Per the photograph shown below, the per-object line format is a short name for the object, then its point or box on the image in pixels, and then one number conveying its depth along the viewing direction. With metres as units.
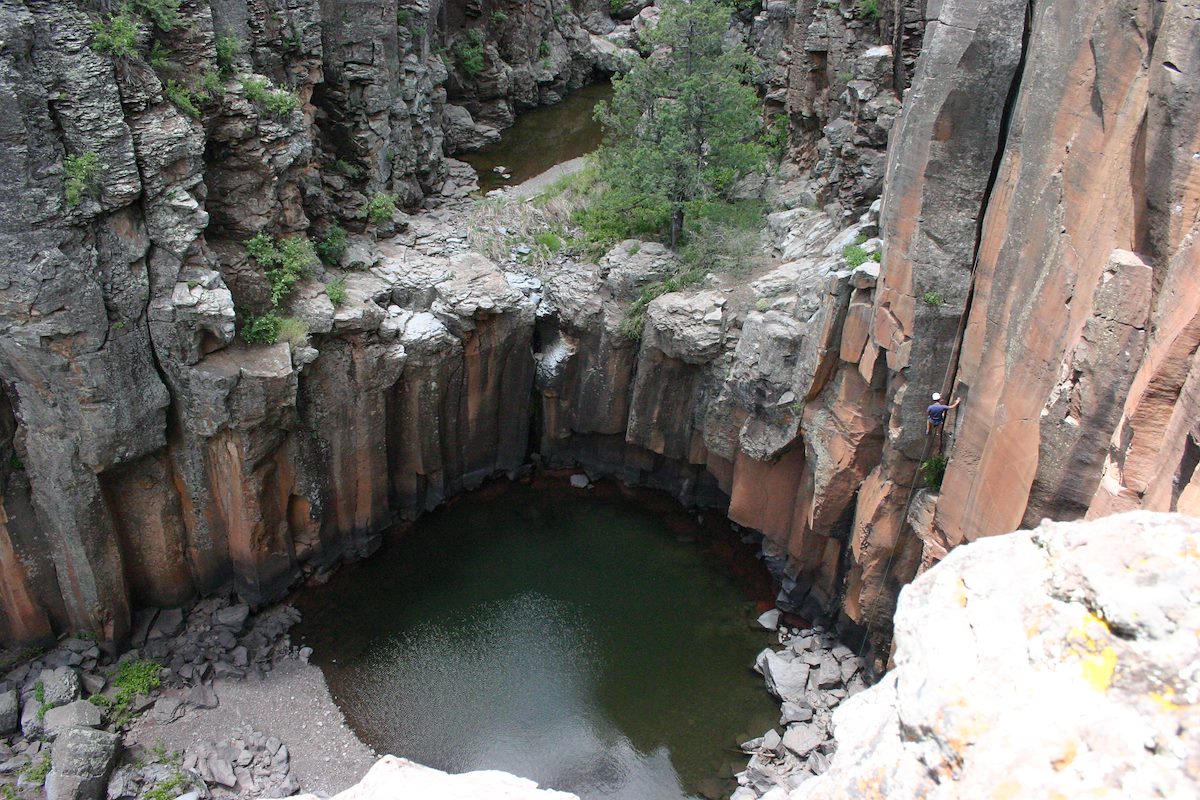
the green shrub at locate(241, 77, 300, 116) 17.41
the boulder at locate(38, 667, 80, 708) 16.23
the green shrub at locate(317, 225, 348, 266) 20.08
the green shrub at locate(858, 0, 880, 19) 19.97
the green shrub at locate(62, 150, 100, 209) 14.58
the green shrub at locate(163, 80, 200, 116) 16.11
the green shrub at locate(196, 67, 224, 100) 16.67
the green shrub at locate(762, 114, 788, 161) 24.33
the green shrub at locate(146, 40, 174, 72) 16.12
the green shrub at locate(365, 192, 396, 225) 21.64
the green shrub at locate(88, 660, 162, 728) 16.42
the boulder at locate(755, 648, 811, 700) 17.38
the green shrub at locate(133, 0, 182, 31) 15.83
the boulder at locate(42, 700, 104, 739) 15.72
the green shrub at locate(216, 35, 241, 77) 17.23
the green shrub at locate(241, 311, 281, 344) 17.50
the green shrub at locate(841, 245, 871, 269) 16.72
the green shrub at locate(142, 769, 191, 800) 15.15
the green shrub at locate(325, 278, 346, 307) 18.78
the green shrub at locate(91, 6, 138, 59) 14.77
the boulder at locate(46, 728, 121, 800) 14.75
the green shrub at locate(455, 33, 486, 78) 29.66
